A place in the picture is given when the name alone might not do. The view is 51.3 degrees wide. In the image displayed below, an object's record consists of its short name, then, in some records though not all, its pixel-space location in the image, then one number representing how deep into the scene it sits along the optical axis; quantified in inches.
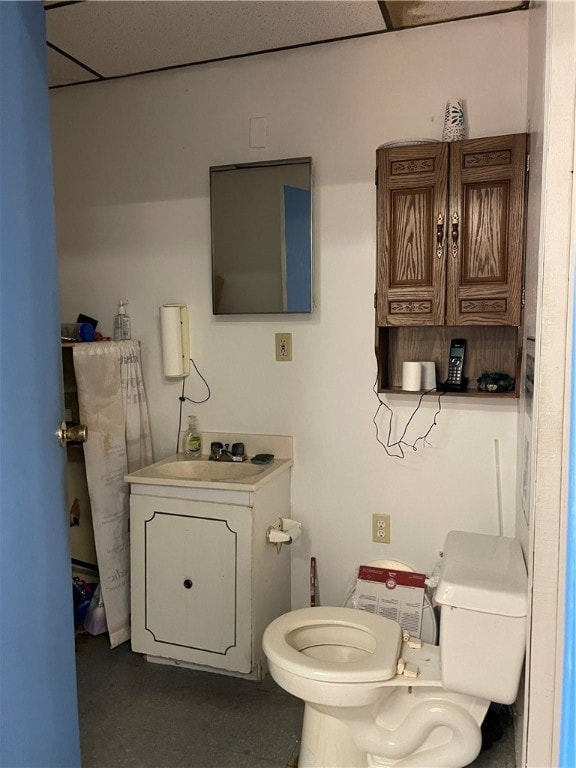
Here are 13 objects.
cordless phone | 86.2
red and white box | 87.4
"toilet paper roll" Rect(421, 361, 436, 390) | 88.0
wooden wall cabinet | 78.5
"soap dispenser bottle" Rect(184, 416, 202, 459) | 103.8
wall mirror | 93.7
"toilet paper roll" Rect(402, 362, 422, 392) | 86.7
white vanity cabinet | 87.0
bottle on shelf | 107.0
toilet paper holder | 90.0
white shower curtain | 98.0
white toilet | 61.6
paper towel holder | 101.6
